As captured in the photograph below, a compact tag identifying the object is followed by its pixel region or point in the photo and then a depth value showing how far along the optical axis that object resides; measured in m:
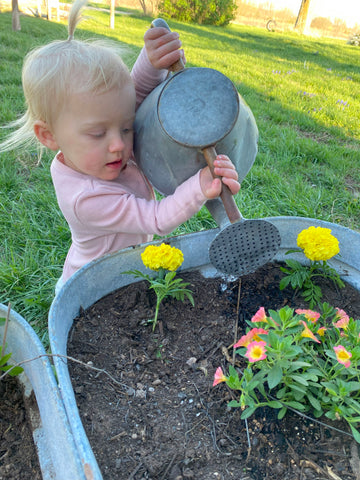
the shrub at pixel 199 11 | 15.47
